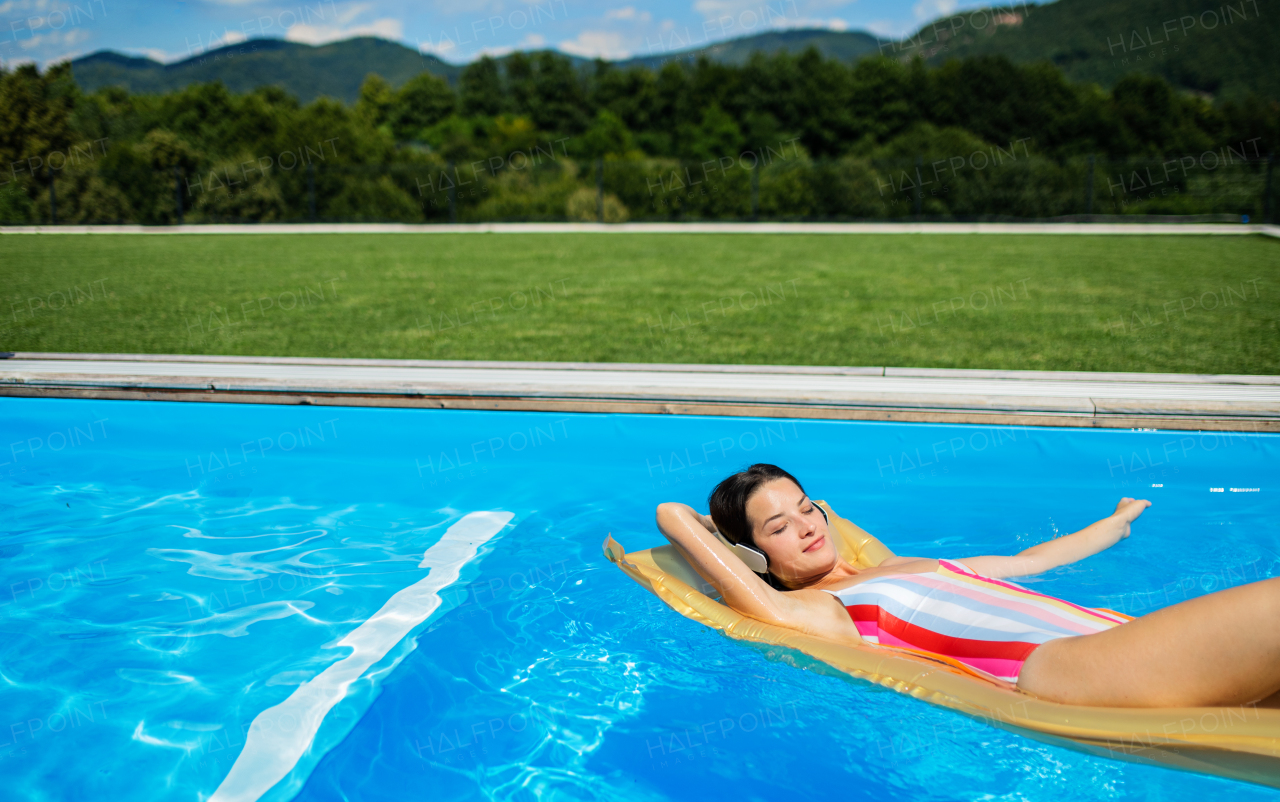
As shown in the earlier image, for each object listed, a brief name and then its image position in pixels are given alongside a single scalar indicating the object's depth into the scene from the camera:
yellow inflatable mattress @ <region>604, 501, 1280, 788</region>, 2.08
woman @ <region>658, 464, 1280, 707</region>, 2.05
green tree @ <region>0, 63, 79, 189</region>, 36.97
